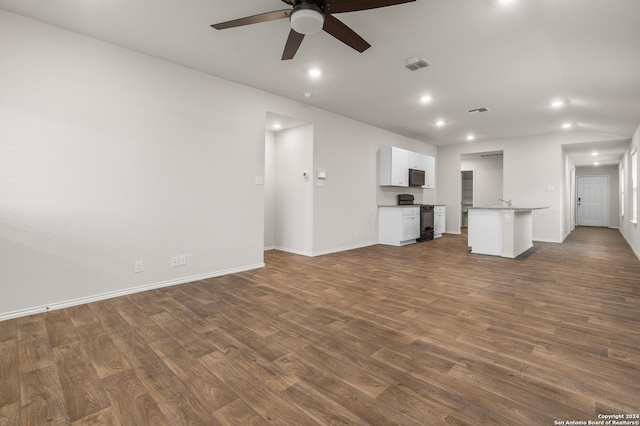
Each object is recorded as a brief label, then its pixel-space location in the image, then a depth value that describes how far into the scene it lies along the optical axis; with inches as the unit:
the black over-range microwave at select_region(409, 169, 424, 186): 287.9
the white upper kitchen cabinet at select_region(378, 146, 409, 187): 264.7
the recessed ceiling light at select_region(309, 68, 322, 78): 150.0
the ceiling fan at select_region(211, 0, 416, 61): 82.4
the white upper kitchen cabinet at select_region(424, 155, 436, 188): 314.0
